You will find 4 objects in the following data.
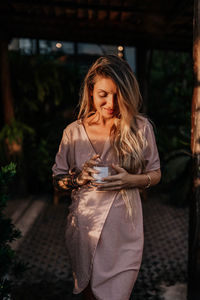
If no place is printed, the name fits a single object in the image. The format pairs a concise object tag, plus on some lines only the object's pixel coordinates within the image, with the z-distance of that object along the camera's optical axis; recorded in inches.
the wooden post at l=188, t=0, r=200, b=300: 76.2
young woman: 62.1
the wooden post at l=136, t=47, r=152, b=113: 217.5
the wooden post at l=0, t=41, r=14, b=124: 182.9
